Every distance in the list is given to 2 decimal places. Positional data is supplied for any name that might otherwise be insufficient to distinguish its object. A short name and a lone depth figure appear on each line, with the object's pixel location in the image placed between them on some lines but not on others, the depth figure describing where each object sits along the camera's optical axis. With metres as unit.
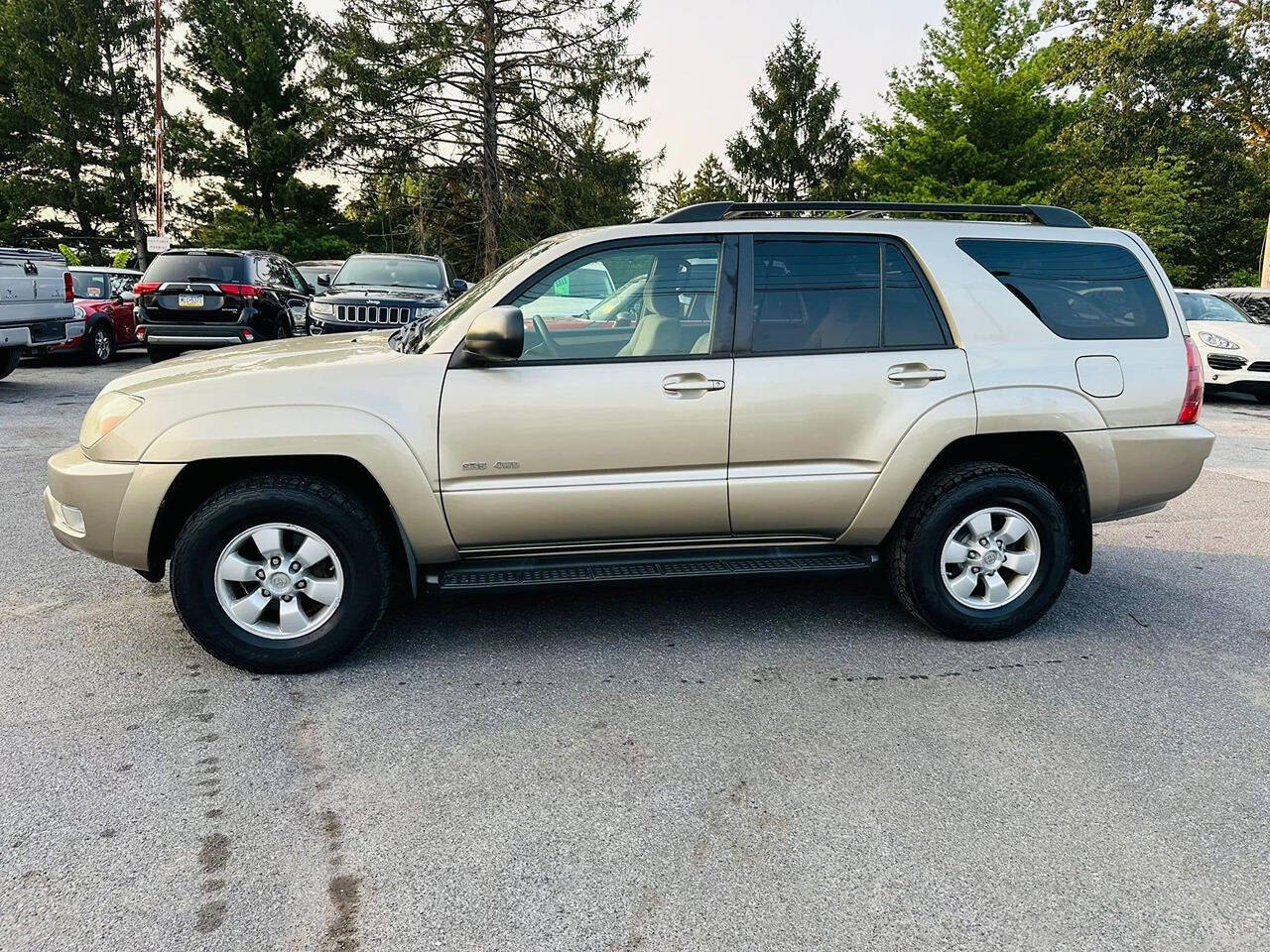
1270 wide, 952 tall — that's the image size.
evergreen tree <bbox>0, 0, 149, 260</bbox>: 35.97
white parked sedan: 12.91
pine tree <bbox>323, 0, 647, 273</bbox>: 28.31
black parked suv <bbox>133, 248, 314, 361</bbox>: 13.36
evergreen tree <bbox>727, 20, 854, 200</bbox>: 44.19
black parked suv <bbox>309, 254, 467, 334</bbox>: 11.94
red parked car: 14.53
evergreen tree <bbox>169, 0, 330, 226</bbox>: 34.06
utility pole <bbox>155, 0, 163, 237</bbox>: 28.58
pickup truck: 10.81
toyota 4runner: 3.68
